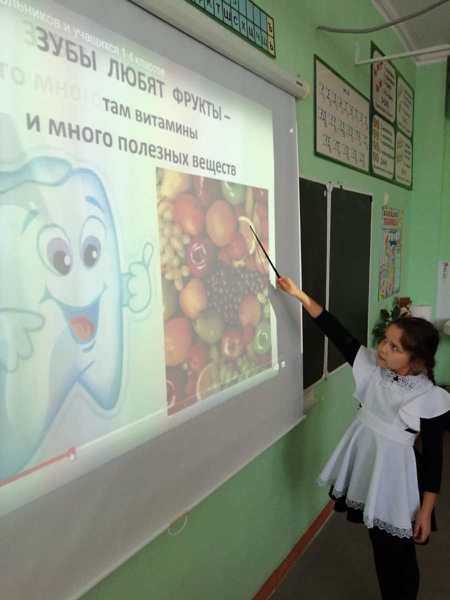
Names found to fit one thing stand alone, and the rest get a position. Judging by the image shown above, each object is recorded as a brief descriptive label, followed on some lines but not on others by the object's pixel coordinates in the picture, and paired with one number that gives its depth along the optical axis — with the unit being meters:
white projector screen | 0.75
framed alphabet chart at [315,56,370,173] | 1.87
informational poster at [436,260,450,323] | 3.49
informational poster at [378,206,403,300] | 2.80
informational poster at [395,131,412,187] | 2.92
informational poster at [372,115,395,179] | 2.50
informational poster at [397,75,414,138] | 2.91
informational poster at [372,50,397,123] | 2.48
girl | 1.40
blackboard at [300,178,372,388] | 1.85
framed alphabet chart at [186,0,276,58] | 1.25
